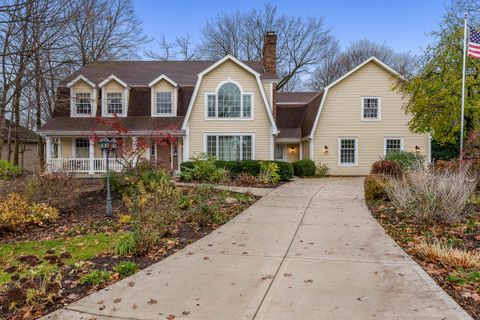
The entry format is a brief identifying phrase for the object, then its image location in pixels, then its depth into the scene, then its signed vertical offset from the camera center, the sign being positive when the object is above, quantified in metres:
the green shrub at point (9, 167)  17.18 -0.51
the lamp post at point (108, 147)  8.60 +0.26
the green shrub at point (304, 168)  19.50 -0.63
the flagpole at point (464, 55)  12.80 +3.89
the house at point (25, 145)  27.41 +1.01
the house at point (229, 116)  18.75 +2.31
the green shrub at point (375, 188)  10.14 -0.92
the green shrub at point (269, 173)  15.43 -0.74
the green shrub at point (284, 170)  16.53 -0.64
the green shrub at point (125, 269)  4.62 -1.50
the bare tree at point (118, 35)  22.18 +8.11
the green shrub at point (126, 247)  5.39 -1.40
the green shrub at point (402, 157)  16.56 -0.02
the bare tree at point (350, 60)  36.97 +10.35
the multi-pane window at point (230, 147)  18.89 +0.53
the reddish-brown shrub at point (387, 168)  11.91 -0.39
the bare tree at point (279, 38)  34.16 +11.79
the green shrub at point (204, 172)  15.22 -0.70
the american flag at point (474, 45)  12.52 +4.04
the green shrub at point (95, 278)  4.28 -1.50
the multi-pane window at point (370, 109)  20.17 +2.77
